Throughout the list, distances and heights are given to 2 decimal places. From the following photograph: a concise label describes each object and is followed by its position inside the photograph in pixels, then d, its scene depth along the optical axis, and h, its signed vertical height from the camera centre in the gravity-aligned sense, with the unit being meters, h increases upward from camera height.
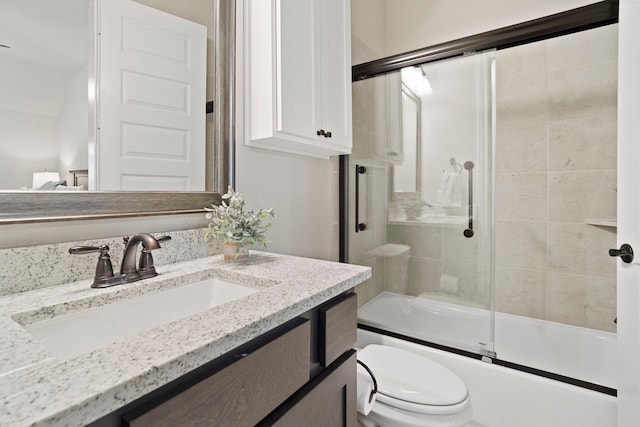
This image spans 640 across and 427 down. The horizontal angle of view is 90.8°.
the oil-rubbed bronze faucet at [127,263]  0.78 -0.14
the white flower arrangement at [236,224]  1.01 -0.04
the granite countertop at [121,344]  0.34 -0.20
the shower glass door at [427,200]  1.84 +0.08
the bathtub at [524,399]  1.29 -0.82
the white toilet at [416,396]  1.14 -0.70
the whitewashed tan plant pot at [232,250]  1.03 -0.12
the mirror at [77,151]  0.75 +0.18
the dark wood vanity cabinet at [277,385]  0.44 -0.30
